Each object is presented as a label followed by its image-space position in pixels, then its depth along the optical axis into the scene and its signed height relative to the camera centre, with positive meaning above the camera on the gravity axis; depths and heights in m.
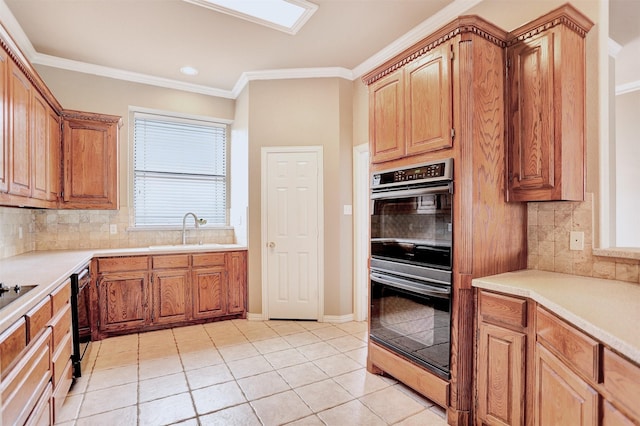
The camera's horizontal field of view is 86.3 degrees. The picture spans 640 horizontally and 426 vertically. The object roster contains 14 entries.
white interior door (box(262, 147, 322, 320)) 3.93 -0.21
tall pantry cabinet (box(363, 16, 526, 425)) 1.96 +0.35
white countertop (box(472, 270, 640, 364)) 1.05 -0.37
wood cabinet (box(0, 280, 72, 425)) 1.32 -0.70
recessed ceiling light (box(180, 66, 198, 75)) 3.86 +1.64
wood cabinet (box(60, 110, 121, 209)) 3.41 +0.55
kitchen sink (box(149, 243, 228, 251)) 3.77 -0.39
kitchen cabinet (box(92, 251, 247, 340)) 3.42 -0.83
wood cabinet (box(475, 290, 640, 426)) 1.07 -0.64
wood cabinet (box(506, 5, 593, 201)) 1.92 +0.61
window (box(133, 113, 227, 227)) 4.20 +0.55
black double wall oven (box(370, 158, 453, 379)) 2.04 -0.33
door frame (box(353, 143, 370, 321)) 3.89 -0.20
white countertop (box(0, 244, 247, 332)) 1.48 -0.38
